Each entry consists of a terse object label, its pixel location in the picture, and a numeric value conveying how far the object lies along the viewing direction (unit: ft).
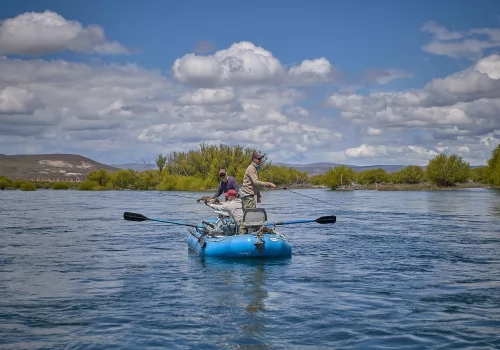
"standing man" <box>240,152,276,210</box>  51.34
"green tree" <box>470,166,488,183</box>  404.86
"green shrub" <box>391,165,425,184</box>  398.21
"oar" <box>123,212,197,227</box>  56.08
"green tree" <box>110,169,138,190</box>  316.81
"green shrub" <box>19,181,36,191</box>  276.62
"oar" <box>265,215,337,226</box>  55.02
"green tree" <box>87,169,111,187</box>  319.68
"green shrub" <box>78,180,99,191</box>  307.78
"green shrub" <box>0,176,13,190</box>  300.20
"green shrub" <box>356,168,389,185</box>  395.36
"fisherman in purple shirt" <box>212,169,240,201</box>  53.11
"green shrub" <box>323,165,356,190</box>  339.16
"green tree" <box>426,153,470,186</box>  336.29
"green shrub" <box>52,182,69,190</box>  318.45
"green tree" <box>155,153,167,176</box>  329.48
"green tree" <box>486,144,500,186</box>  278.71
